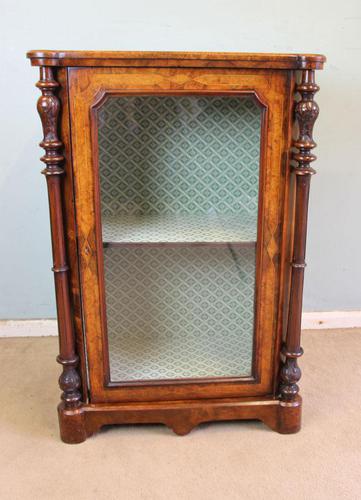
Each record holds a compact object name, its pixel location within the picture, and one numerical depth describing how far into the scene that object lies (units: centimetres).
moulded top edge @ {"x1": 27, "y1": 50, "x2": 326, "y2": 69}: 92
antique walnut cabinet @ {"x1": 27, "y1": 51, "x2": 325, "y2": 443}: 96
